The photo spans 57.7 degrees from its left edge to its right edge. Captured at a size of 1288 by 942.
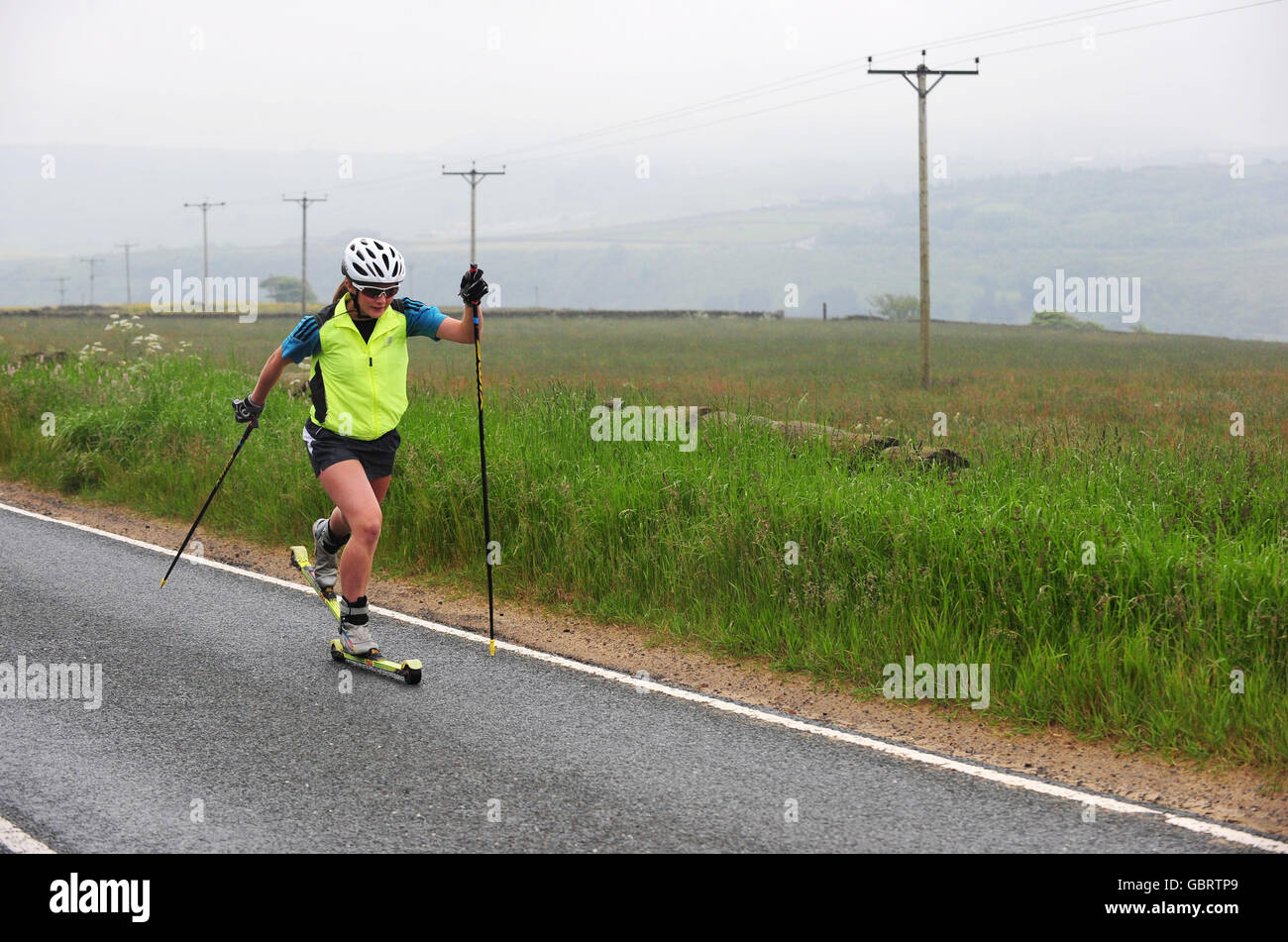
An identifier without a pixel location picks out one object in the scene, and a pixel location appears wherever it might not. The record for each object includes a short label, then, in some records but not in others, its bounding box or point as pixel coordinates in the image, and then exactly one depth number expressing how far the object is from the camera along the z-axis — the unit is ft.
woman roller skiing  21.43
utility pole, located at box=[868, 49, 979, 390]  99.39
